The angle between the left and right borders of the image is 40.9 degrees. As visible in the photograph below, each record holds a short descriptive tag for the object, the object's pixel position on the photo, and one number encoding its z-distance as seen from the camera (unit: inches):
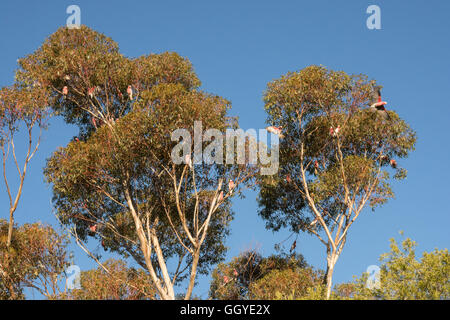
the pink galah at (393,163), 1318.9
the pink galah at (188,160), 1097.6
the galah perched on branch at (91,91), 1323.3
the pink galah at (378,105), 1246.3
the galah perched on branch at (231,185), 1157.7
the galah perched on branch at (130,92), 1292.8
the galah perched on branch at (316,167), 1312.0
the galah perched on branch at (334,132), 1259.5
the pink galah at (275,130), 1278.4
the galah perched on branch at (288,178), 1309.5
